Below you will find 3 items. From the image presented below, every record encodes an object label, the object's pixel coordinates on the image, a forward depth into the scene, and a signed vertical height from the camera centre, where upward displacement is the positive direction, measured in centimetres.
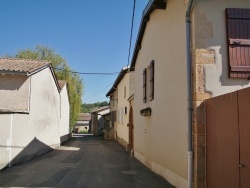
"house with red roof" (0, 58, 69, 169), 881 +14
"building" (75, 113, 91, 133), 5551 -328
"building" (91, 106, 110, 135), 3081 -138
